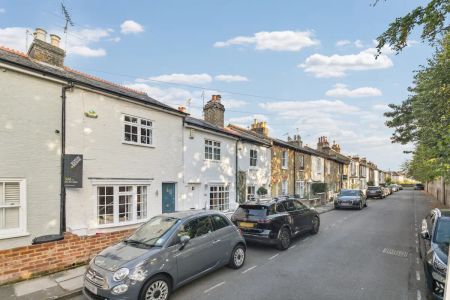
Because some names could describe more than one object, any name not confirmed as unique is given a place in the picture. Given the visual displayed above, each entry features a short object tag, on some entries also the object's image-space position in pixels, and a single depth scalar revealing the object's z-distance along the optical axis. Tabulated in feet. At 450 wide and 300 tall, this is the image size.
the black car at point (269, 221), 30.96
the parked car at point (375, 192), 118.42
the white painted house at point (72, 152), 24.82
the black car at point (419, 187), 237.70
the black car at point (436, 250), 18.04
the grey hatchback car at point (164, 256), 17.26
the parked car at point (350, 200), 72.59
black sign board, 27.89
